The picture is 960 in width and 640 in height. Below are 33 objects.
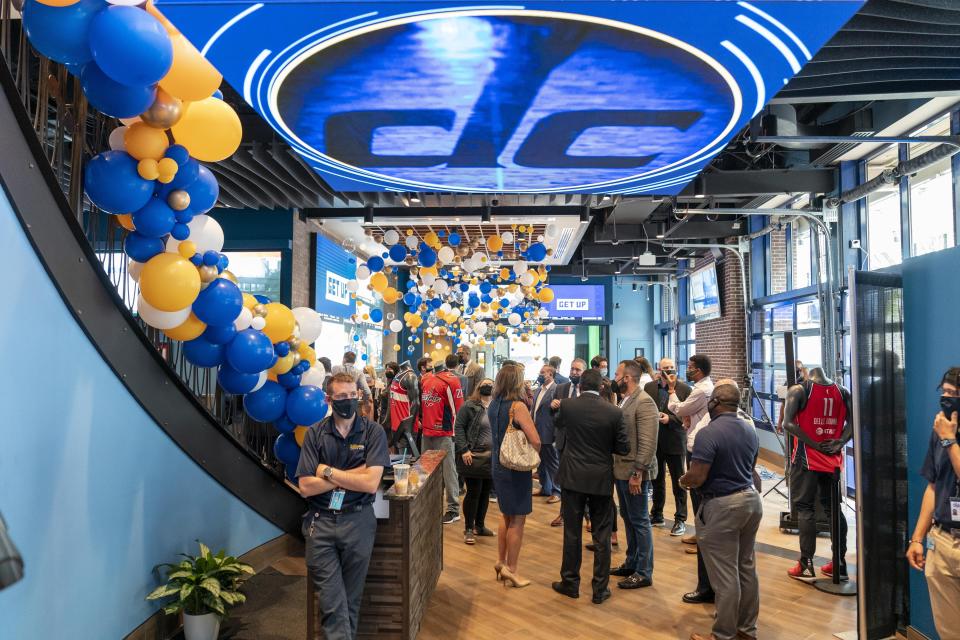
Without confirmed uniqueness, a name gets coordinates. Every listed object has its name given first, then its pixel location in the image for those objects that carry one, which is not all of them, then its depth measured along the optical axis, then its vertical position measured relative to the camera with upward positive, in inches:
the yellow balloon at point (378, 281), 407.5 +40.7
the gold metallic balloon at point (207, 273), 129.6 +14.6
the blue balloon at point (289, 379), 165.2 -9.4
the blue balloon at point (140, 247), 118.8 +18.6
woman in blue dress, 173.8 -38.2
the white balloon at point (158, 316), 122.8 +5.4
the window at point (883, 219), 282.7 +57.8
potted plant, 134.6 -54.8
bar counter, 129.9 -49.4
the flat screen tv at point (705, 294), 494.9 +40.9
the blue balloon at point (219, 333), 136.3 +2.3
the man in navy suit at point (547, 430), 267.0 -37.4
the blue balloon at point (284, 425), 170.1 -22.2
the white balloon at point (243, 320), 140.2 +5.4
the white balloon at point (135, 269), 125.0 +15.0
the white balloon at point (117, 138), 113.3 +37.5
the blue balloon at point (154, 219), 116.7 +23.5
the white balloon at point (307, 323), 170.7 +5.6
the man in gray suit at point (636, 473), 170.2 -36.3
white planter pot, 135.2 -61.4
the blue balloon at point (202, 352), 138.5 -1.9
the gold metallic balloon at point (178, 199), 120.7 +28.0
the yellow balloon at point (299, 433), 169.6 -24.4
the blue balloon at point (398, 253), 394.3 +57.2
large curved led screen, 92.5 +49.2
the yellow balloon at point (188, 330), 131.1 +2.9
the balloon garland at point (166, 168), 95.3 +32.5
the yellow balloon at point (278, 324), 155.8 +5.0
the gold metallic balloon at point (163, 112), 111.8 +41.9
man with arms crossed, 117.6 -30.3
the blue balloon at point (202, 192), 125.6 +30.9
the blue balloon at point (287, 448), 173.5 -29.3
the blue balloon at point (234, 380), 146.9 -8.6
